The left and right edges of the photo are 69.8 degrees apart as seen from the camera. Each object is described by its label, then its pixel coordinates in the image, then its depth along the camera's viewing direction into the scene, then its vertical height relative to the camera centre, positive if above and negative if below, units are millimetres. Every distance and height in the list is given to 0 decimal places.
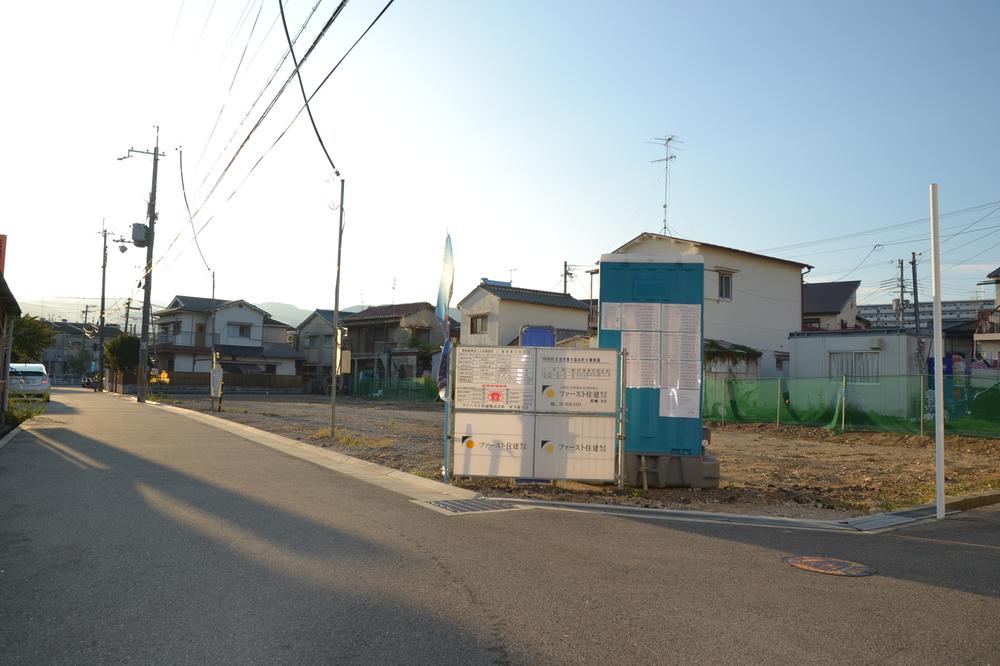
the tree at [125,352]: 52562 +1203
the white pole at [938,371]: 8617 +202
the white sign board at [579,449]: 10156 -992
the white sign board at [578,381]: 10203 -21
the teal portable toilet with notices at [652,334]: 10414 +679
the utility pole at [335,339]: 18283 +896
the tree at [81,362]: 111638 +821
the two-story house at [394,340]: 57312 +2903
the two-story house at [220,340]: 59844 +2676
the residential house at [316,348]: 63719 +2310
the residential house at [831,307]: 47875 +5264
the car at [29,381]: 31266 -657
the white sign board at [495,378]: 10359 -17
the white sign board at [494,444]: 10297 -973
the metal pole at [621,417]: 10086 -520
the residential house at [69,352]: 111062 +2391
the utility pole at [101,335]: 60622 +2950
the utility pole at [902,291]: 59312 +8005
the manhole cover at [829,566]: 6039 -1568
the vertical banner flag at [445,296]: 11203 +1282
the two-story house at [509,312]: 47750 +4528
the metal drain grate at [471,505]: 8688 -1611
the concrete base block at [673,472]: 10383 -1307
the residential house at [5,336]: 17875 +796
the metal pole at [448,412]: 10664 -537
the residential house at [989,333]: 32094 +2490
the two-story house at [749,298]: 35406 +4375
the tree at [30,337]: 38000 +1608
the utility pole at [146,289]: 38938 +4369
